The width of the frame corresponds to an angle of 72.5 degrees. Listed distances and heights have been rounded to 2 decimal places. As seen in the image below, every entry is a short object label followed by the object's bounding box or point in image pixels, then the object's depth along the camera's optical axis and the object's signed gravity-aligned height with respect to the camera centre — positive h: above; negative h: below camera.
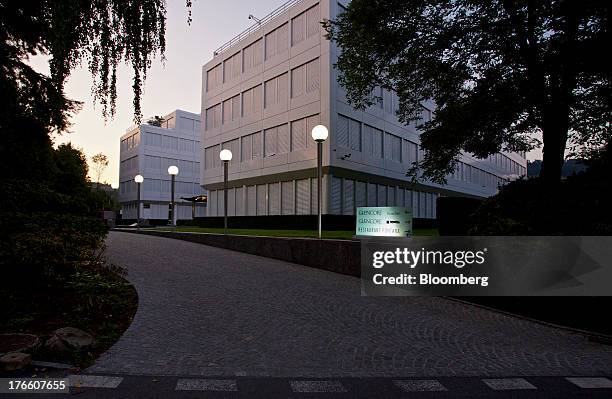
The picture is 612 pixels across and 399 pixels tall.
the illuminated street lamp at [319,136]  14.06 +2.70
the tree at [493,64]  10.95 +4.71
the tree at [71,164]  9.58 +5.32
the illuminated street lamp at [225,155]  18.19 +2.63
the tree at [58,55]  6.29 +2.63
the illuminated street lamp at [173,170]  23.34 +2.52
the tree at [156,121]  75.28 +17.36
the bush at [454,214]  12.50 +0.06
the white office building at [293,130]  27.94 +6.55
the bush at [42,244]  5.90 -0.45
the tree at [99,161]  67.00 +8.45
